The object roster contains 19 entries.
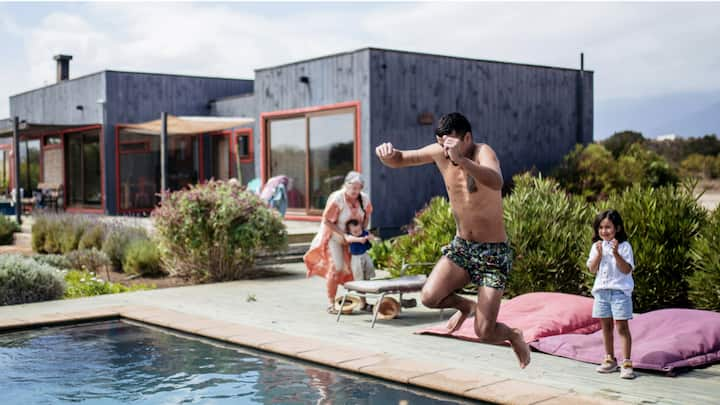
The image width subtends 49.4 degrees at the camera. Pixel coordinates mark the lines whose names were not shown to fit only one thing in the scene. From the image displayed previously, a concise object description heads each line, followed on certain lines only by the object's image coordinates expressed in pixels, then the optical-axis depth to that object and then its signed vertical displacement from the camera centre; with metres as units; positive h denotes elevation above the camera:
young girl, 5.39 -0.73
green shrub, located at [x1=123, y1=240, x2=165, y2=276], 11.88 -1.23
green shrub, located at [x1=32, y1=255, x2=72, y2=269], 12.04 -1.25
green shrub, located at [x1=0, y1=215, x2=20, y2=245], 17.08 -1.09
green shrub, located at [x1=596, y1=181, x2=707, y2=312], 7.55 -0.68
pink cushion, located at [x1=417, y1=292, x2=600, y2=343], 6.62 -1.25
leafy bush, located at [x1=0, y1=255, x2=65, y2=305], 9.22 -1.22
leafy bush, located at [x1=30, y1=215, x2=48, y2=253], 14.84 -1.02
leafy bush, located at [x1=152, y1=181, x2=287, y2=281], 10.91 -0.74
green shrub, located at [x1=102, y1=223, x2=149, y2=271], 12.54 -0.98
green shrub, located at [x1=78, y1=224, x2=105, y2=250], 13.39 -1.00
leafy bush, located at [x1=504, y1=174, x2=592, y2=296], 8.45 -0.71
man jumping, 4.55 -0.39
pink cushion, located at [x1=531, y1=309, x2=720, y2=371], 5.55 -1.27
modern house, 15.65 +1.29
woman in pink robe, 8.20 -0.63
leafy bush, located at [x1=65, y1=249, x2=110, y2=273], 12.03 -1.24
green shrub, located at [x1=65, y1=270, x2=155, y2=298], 10.19 -1.43
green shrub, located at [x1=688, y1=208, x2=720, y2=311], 6.96 -0.85
